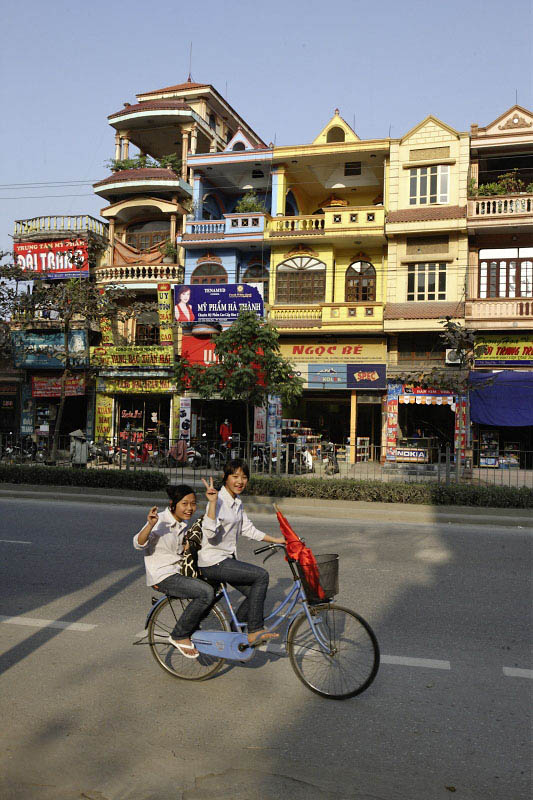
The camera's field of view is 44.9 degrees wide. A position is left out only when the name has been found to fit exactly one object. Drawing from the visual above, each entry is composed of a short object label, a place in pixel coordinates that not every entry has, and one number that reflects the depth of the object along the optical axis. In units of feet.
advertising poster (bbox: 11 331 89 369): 93.61
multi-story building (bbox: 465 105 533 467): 75.97
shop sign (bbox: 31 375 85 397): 94.38
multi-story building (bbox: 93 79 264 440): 91.61
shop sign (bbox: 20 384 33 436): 98.78
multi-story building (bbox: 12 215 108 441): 94.63
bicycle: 14.30
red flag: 14.21
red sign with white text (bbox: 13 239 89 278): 95.14
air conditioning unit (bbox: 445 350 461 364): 77.52
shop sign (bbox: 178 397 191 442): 89.30
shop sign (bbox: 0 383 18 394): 100.32
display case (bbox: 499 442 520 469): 53.59
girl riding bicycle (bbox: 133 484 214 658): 14.92
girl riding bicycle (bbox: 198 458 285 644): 15.02
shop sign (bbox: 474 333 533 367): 77.05
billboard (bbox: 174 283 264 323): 84.43
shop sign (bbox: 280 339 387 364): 83.71
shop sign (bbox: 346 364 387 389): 82.33
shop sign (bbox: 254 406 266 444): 86.17
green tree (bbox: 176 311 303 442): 58.95
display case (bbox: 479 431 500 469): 78.28
